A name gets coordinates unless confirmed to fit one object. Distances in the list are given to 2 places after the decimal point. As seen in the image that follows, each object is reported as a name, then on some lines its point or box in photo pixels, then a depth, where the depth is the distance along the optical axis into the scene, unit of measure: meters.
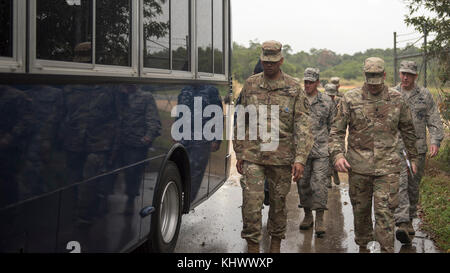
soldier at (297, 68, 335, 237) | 7.29
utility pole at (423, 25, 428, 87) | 10.70
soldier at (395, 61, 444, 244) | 6.97
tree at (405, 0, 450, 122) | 10.15
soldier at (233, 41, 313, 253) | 5.42
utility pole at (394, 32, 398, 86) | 14.41
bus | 2.87
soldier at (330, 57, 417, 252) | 5.35
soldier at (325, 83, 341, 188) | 9.53
